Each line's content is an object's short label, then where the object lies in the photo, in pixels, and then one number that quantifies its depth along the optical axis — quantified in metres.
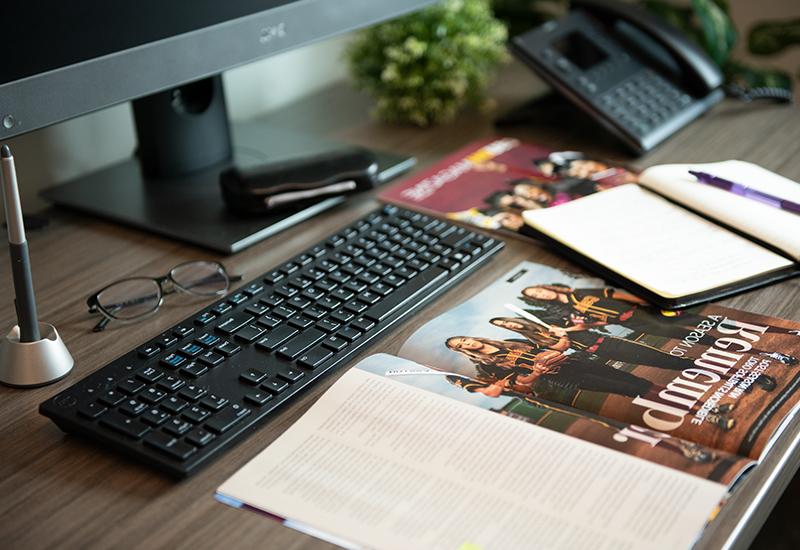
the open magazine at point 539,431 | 0.61
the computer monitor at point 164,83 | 0.83
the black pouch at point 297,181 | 1.02
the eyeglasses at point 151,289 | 0.87
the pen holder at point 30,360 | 0.76
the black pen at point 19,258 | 0.69
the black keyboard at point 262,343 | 0.69
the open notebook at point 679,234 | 0.89
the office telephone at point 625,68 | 1.22
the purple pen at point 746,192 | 1.01
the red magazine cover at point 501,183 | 1.08
